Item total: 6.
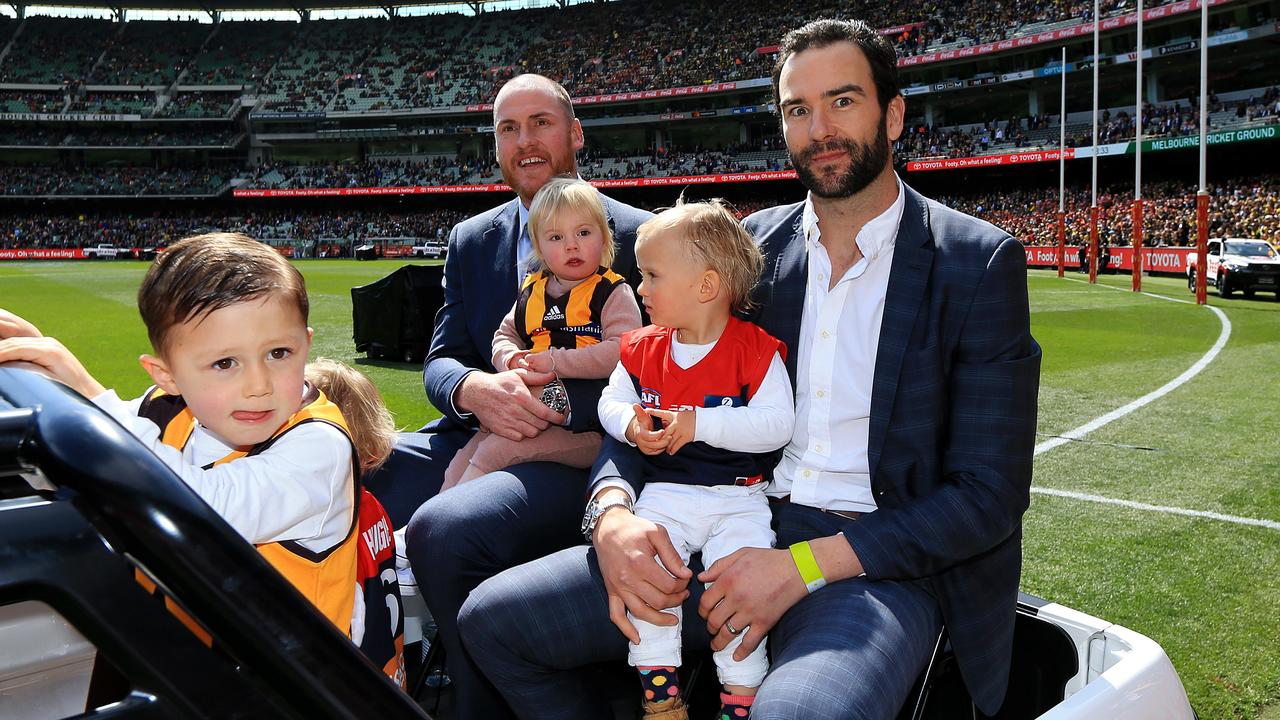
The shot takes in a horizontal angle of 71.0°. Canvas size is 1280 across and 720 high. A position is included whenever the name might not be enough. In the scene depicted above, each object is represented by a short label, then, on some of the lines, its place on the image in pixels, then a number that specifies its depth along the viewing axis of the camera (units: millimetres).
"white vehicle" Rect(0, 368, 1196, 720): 755
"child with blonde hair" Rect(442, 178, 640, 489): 3045
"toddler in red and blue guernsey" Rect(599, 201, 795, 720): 2352
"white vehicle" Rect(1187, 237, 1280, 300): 19219
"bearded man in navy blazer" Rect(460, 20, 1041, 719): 2107
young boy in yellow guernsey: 1615
